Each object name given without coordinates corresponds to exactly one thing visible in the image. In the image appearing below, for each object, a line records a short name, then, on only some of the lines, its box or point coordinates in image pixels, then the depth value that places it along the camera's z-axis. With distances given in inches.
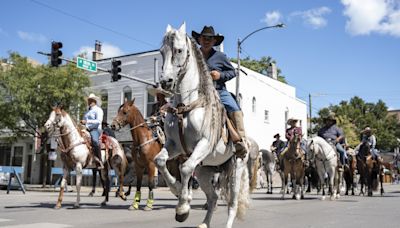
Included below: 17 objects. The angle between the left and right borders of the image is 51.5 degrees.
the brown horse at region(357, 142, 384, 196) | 761.6
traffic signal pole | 759.8
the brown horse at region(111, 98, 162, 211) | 453.7
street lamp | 1085.0
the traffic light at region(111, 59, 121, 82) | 877.2
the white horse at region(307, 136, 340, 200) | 636.1
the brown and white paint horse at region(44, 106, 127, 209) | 472.1
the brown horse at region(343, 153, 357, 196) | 793.6
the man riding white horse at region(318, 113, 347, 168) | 665.3
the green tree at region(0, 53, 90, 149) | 1048.2
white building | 1441.8
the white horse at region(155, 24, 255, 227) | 216.7
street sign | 807.1
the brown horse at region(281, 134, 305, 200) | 623.5
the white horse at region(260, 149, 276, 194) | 930.4
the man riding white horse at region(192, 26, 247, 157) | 267.8
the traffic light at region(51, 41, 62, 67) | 772.0
